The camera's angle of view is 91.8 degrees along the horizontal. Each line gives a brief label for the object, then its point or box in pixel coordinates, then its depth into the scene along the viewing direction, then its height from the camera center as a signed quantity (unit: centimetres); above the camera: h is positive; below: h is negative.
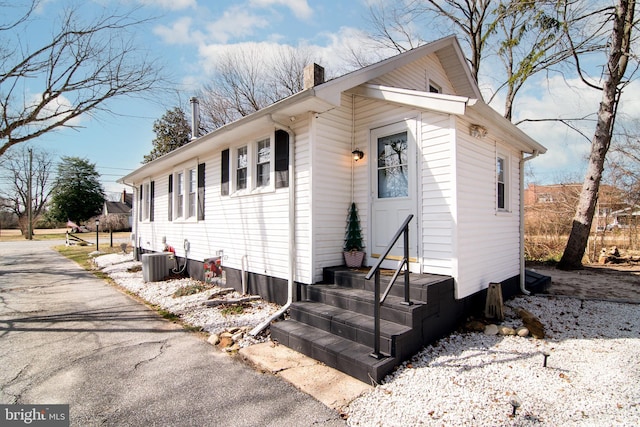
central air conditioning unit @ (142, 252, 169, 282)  825 -132
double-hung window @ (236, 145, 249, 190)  657 +107
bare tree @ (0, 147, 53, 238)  3597 +384
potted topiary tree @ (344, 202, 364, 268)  516 -42
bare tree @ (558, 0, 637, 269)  914 +263
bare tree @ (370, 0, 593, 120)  1032 +740
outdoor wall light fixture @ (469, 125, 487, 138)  479 +135
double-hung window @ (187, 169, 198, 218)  875 +73
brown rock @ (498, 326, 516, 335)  424 -157
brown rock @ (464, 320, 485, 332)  440 -156
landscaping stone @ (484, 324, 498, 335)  428 -156
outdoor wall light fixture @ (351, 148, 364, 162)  535 +109
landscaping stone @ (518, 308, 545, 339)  412 -147
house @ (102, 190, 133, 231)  3600 +101
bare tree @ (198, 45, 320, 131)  1764 +825
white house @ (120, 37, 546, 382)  449 +62
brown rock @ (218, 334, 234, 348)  412 -167
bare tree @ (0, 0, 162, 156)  895 +476
